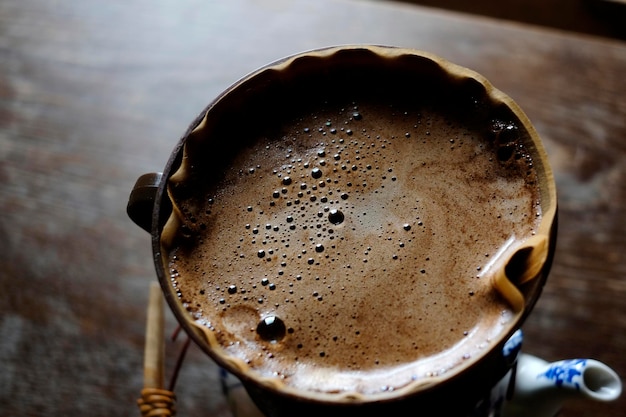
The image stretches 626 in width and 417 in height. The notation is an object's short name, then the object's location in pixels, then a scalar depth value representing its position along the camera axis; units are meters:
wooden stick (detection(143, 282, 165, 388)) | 0.39
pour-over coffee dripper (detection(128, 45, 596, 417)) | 0.31
